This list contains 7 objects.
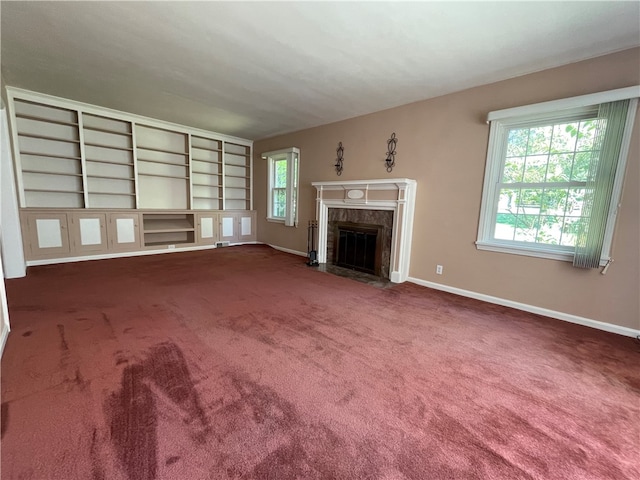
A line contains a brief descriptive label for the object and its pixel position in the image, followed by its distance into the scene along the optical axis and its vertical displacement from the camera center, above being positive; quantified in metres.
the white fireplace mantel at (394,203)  3.86 +0.04
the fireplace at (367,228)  4.16 -0.39
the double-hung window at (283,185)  5.73 +0.38
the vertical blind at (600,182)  2.46 +0.30
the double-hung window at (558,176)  2.49 +0.38
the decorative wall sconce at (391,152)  4.10 +0.83
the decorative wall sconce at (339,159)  4.86 +0.82
